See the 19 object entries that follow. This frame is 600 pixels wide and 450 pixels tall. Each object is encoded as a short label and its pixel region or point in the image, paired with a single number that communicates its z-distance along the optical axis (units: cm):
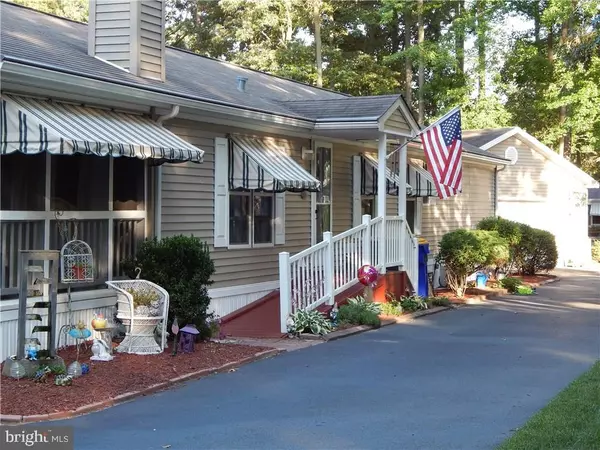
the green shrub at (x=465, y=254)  1669
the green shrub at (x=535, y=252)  2155
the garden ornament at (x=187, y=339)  942
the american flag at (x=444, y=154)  1410
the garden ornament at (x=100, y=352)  863
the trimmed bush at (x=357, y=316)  1213
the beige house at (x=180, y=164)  870
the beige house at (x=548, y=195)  2770
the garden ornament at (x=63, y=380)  741
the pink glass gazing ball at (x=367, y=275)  1317
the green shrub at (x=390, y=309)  1352
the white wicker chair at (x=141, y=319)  912
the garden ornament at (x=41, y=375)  751
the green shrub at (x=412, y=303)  1427
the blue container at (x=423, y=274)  1592
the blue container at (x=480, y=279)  1839
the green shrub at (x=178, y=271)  974
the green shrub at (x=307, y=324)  1118
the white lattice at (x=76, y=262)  884
